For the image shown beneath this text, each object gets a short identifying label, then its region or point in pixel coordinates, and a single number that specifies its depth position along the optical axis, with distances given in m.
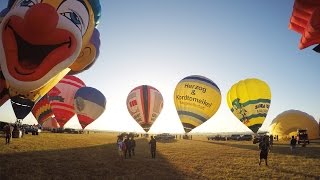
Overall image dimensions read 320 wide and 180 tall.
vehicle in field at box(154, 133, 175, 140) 29.70
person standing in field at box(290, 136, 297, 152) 16.47
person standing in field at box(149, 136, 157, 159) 12.80
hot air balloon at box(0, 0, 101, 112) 8.52
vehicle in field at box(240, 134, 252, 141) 32.26
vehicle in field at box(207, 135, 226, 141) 34.42
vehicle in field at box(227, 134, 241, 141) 32.94
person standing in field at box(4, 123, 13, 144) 15.34
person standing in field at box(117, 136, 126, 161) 12.36
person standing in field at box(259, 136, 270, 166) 10.95
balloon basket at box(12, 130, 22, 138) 20.41
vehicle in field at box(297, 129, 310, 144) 22.29
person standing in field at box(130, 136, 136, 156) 13.14
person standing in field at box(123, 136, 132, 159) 12.86
